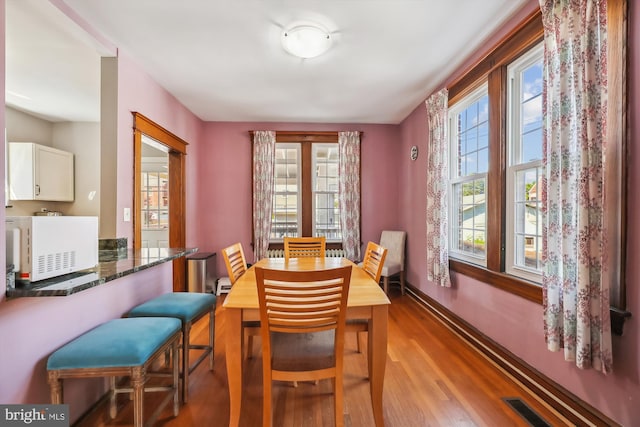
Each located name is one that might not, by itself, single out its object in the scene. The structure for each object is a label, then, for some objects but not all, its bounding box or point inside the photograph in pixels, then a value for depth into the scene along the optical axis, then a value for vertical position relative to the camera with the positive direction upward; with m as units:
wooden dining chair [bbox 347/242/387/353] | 1.63 -0.43
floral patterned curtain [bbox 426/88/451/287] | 2.92 +0.22
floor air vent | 1.60 -1.23
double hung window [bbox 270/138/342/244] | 4.54 +0.36
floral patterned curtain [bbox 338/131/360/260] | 4.43 +0.36
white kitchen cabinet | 3.65 +0.59
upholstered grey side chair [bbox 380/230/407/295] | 3.92 -0.63
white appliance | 1.19 -0.14
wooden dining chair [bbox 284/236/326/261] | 3.11 -0.37
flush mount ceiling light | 2.10 +1.40
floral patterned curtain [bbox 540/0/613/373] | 1.34 +0.16
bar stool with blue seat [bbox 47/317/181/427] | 1.32 -0.70
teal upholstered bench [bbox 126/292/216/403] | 1.82 -0.68
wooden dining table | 1.44 -0.62
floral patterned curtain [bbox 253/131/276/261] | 4.34 +0.50
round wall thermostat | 3.87 +0.89
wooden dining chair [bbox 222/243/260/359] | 1.60 -0.45
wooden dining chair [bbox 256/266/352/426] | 1.27 -0.49
